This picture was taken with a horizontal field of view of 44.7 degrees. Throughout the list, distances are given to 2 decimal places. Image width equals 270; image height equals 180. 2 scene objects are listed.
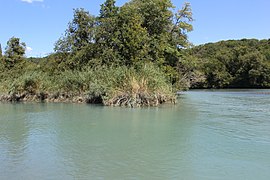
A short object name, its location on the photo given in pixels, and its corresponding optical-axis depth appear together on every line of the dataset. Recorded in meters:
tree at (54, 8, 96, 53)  30.12
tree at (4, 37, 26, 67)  42.25
